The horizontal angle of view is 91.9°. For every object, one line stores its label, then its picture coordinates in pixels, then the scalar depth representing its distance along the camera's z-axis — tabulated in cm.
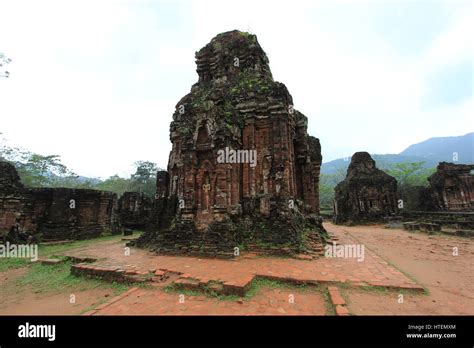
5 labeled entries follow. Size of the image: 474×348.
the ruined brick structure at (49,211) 1239
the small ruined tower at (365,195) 2448
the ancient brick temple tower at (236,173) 871
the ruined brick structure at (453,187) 2330
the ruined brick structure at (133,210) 1977
